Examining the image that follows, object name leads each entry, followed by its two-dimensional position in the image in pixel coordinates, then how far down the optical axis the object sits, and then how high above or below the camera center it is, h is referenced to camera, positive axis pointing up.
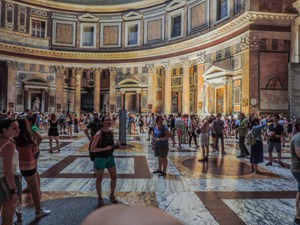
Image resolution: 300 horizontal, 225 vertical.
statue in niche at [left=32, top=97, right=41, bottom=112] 28.17 +1.05
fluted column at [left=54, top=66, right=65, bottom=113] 30.11 +3.47
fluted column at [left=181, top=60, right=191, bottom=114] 25.91 +3.01
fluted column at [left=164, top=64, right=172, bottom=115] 27.85 +3.05
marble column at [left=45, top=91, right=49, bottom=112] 28.94 +1.44
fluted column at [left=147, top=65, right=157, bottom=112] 29.24 +3.31
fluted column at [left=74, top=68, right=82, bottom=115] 30.95 +3.09
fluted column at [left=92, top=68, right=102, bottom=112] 31.66 +3.47
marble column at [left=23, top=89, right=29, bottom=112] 27.62 +1.73
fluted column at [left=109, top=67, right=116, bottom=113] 30.81 +3.49
